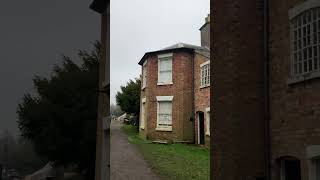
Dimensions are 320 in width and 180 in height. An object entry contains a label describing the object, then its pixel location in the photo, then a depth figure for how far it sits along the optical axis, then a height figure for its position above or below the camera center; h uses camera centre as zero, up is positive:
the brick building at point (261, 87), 3.91 +0.32
